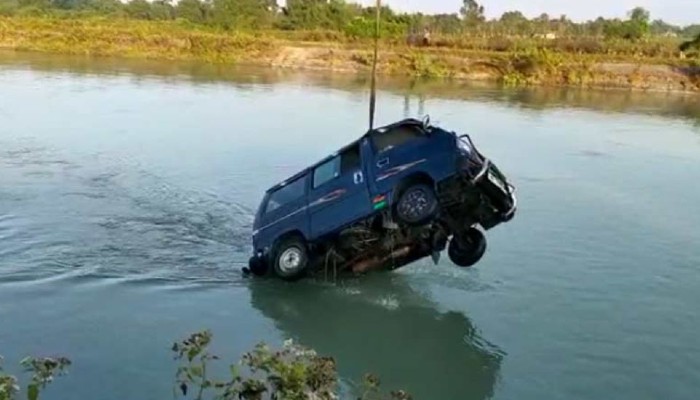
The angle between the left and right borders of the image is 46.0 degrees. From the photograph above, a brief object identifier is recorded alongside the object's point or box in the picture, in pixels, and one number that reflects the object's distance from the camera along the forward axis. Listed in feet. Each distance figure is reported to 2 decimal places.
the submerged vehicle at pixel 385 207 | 38.17
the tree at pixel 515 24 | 310.80
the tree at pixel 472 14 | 345.14
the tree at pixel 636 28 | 282.73
